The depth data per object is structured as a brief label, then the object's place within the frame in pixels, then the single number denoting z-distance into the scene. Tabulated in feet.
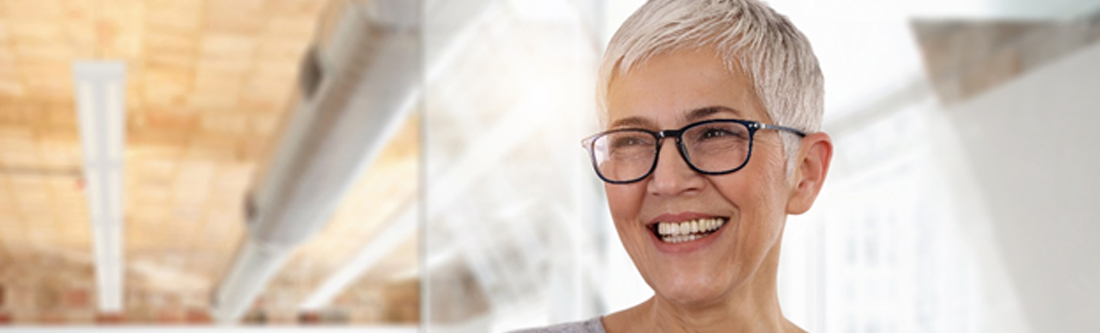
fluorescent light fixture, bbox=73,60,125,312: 12.19
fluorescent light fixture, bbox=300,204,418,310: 28.04
